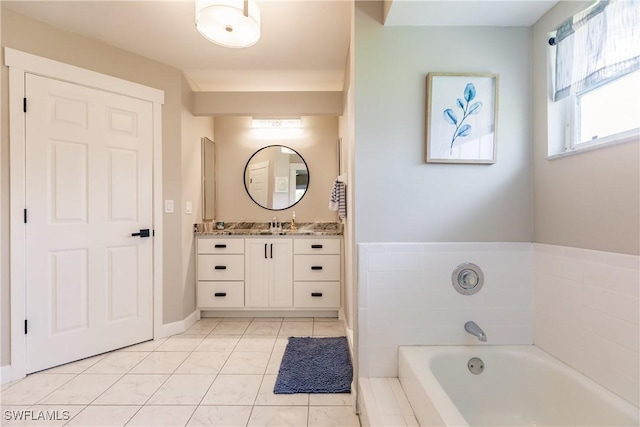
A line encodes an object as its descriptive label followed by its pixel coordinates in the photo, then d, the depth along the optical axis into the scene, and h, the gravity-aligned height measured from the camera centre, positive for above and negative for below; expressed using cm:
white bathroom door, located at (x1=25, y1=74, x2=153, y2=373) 190 -7
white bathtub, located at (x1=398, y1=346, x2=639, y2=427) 110 -80
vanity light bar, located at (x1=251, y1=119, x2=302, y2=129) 336 +108
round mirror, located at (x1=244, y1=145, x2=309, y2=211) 341 +43
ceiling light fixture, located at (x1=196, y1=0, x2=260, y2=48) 150 +108
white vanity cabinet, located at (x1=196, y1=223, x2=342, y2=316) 283 -60
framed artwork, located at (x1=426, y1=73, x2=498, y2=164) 150 +51
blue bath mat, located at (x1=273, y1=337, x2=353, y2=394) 170 -107
